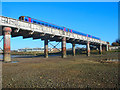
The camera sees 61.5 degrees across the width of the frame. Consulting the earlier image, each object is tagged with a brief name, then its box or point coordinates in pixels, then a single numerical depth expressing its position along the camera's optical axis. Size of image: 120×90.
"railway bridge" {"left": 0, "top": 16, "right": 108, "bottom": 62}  17.09
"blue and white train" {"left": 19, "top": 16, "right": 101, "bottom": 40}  22.86
